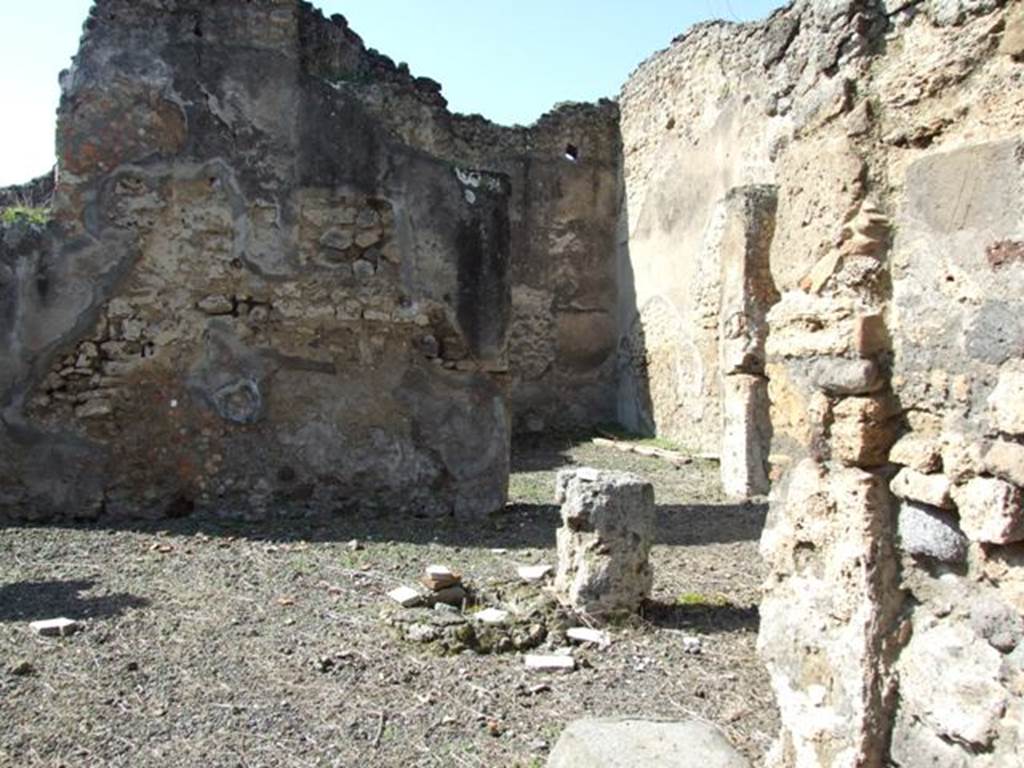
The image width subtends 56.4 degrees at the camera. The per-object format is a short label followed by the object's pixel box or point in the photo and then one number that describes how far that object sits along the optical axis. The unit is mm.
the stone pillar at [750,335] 7488
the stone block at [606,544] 4172
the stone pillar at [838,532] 2092
